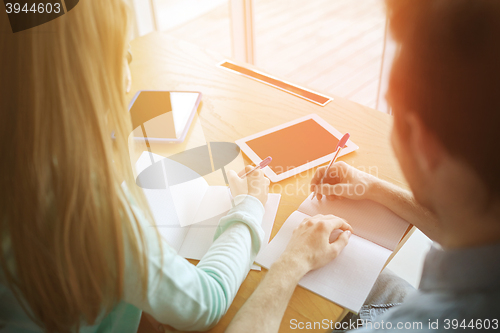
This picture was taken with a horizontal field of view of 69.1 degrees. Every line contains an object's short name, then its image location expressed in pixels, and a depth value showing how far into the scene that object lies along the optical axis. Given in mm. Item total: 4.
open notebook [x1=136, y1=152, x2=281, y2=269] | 814
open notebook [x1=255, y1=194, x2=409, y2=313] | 702
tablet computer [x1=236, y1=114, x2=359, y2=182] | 1000
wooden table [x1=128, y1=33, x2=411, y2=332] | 719
